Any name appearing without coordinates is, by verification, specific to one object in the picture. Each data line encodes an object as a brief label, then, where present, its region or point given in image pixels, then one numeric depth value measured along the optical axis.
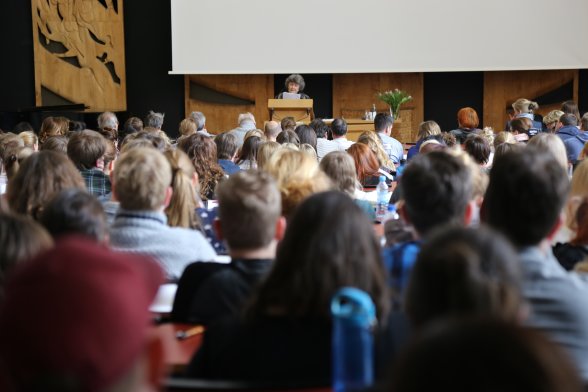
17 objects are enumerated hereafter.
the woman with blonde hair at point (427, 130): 12.51
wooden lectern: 16.58
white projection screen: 19.35
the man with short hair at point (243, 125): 13.72
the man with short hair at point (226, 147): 9.82
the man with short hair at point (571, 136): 11.40
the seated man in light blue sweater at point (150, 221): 4.97
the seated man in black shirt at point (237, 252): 3.81
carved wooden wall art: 20.31
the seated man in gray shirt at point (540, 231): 3.07
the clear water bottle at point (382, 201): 7.52
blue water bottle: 2.49
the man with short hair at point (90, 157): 8.04
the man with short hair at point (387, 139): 12.86
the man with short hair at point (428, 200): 4.17
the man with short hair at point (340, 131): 12.73
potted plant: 18.34
